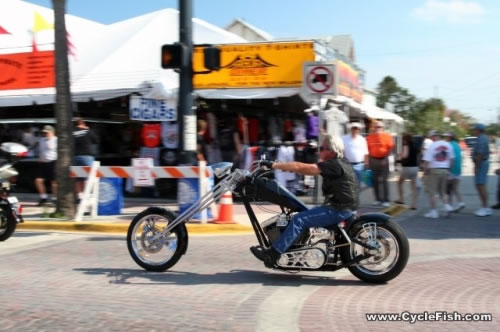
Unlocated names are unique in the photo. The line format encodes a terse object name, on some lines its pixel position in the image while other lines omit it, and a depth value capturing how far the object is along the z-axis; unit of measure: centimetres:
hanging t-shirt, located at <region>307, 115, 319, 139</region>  1404
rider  600
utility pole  1040
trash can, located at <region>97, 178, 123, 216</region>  1130
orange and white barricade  1031
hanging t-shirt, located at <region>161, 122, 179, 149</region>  1462
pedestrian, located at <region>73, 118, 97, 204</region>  1227
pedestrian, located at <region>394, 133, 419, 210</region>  1255
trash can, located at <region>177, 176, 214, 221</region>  1041
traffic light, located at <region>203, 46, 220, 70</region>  1009
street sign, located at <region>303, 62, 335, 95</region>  1193
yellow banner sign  1345
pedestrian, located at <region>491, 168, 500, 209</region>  1249
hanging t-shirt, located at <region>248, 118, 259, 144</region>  1511
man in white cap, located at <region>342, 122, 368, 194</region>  1246
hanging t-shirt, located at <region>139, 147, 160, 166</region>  1485
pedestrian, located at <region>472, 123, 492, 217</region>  1175
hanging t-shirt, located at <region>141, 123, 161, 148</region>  1484
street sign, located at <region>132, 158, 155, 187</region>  1067
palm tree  1091
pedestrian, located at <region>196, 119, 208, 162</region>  1424
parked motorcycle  884
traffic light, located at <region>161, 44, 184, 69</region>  1014
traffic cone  1016
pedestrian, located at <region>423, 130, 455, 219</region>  1129
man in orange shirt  1233
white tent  1510
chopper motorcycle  602
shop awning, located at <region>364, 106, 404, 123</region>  2022
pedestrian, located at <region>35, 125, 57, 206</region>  1318
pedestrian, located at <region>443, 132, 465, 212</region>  1198
